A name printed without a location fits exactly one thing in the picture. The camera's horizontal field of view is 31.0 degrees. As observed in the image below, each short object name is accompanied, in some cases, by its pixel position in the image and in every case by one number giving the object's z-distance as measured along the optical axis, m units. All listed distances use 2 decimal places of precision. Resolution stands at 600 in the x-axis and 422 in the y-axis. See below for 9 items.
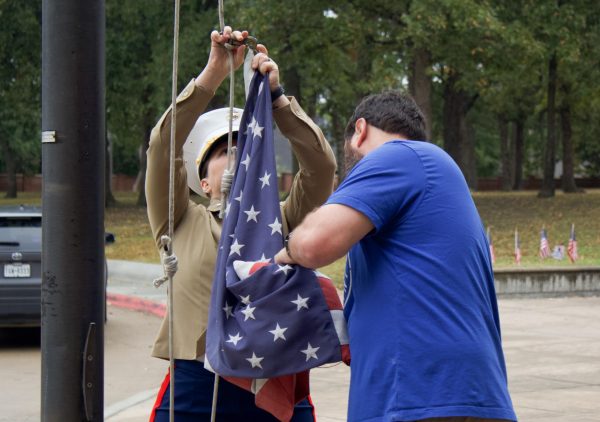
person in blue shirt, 3.04
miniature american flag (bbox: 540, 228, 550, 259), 17.80
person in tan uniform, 3.63
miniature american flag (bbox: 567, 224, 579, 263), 17.05
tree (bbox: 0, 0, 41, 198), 31.17
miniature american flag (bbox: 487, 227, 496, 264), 18.28
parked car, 11.37
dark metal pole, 3.68
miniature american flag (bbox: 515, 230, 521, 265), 17.17
